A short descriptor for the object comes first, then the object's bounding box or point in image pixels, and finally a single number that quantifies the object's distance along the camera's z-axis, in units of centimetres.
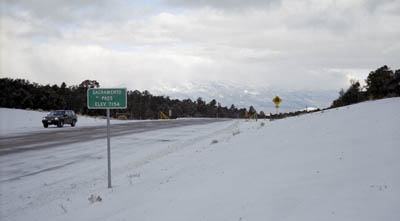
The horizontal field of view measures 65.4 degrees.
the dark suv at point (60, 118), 2966
